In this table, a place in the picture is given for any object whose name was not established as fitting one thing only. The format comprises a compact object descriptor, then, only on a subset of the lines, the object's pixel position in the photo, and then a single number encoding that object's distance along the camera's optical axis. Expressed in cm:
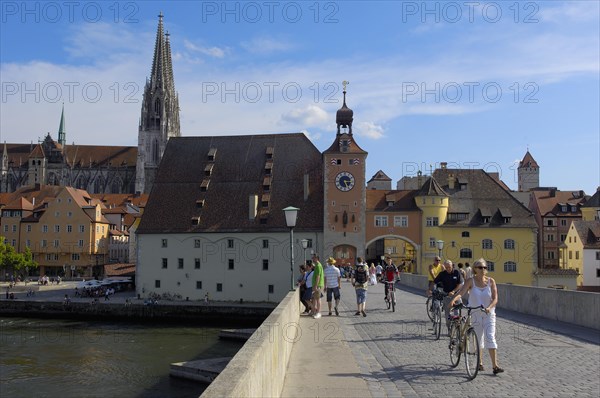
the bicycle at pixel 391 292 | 2139
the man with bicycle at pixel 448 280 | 1474
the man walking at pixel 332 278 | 1977
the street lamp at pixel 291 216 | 2095
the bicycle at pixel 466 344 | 1022
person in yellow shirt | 1752
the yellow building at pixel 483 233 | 6081
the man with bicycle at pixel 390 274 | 2114
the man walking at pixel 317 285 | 1877
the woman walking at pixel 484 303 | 1022
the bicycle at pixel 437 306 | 1501
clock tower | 6100
